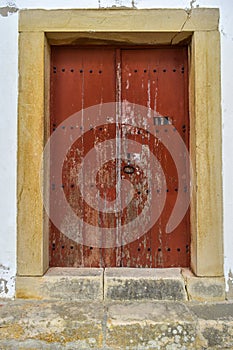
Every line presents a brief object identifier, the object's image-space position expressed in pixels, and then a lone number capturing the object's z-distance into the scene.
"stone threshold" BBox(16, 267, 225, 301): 2.86
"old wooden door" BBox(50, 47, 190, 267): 3.11
